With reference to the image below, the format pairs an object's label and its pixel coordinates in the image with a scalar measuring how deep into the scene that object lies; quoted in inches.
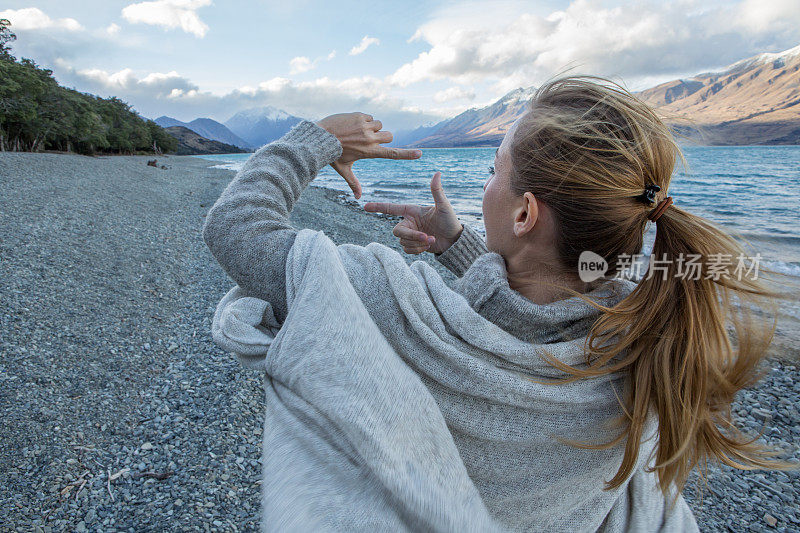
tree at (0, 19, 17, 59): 922.7
